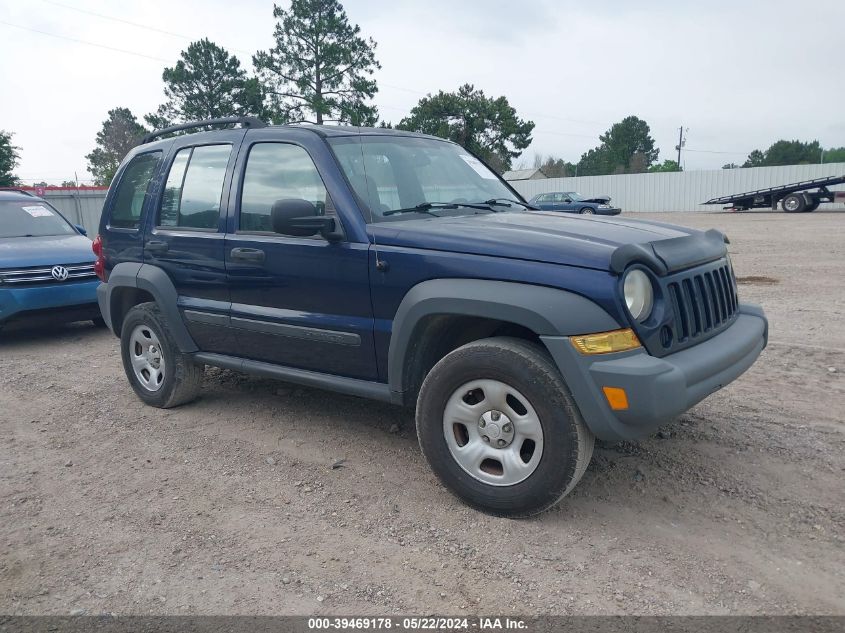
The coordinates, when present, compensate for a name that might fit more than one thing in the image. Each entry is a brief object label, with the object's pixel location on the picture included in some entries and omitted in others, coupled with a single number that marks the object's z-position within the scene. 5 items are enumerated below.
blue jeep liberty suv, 3.03
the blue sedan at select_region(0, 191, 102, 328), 7.44
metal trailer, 29.47
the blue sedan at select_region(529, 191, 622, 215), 27.59
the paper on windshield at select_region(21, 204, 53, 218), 8.87
